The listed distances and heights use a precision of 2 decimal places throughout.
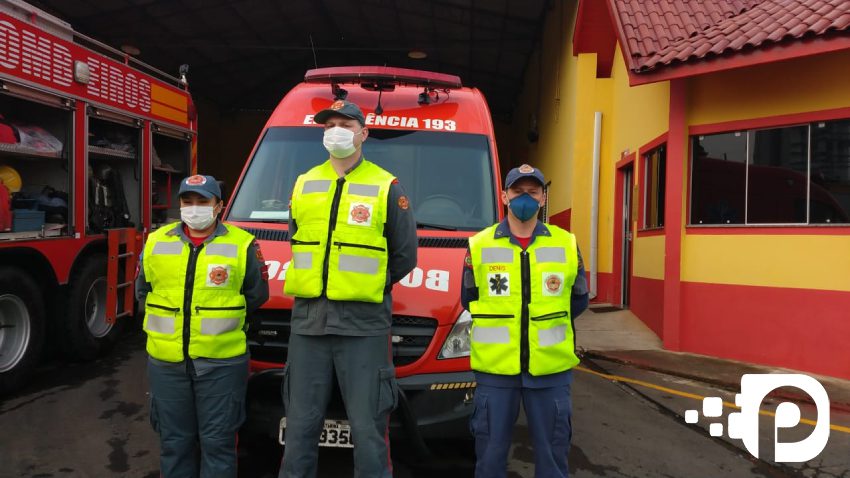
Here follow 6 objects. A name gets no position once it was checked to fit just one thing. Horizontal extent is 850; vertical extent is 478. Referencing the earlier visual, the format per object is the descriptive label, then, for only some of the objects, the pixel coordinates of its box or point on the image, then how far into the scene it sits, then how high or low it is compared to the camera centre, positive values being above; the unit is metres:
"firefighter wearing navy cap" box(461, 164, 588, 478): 2.88 -0.50
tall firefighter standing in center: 2.82 -0.40
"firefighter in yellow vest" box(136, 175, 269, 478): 3.06 -0.56
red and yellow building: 6.38 +0.70
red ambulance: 3.21 +0.18
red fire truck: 5.09 +0.43
